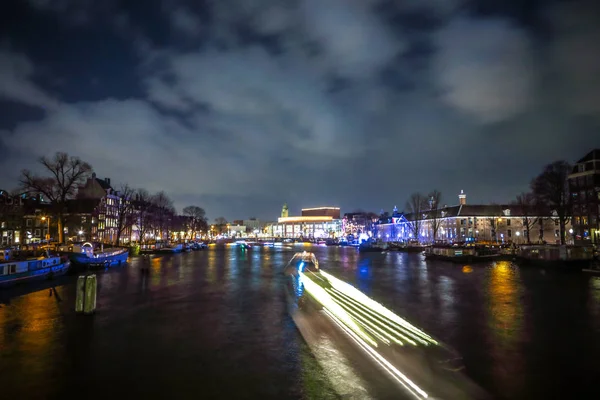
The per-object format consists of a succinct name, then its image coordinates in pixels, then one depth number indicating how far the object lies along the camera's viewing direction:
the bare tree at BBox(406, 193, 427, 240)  131.12
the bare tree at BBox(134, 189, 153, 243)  100.99
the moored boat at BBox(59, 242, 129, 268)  47.31
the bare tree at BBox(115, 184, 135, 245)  84.12
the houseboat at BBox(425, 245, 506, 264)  59.55
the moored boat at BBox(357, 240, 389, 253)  102.62
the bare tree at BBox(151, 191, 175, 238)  117.19
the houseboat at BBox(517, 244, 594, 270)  44.75
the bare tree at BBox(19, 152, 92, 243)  57.72
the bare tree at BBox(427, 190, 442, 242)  124.65
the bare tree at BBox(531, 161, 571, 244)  69.88
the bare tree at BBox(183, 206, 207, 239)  167.88
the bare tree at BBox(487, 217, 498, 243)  138.93
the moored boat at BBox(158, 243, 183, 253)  88.77
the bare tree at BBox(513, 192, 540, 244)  74.36
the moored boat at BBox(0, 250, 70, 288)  31.69
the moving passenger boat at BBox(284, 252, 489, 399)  9.54
